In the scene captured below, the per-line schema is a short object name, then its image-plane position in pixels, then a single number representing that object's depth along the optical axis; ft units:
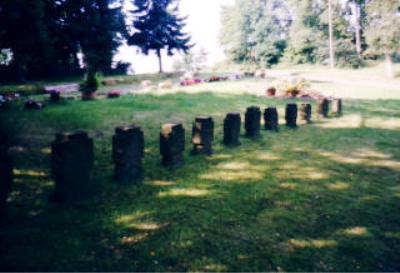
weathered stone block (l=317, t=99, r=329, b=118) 40.22
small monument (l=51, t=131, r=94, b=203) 15.01
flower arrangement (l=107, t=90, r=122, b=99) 49.65
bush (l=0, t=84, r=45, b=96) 61.14
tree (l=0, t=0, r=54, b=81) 69.78
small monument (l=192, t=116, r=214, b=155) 22.82
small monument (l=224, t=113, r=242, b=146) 25.85
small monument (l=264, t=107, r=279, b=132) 32.01
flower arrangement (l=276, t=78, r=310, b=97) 56.49
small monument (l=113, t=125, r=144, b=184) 17.44
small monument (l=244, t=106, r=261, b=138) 28.58
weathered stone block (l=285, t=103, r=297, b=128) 34.12
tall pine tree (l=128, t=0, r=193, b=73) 133.49
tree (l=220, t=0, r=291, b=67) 168.96
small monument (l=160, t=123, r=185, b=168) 19.99
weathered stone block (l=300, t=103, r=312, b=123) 37.32
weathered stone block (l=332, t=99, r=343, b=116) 42.06
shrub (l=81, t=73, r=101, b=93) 48.62
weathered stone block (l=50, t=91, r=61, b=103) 42.32
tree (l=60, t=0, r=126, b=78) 103.09
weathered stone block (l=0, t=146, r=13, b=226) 13.08
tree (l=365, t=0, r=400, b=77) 93.30
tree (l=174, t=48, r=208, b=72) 232.12
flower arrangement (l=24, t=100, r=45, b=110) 36.76
